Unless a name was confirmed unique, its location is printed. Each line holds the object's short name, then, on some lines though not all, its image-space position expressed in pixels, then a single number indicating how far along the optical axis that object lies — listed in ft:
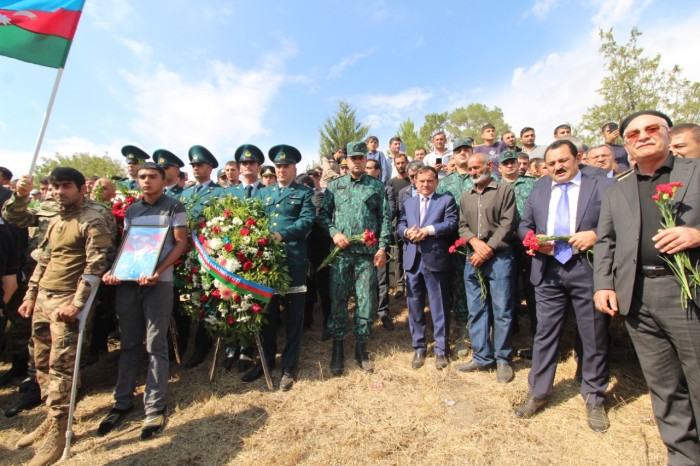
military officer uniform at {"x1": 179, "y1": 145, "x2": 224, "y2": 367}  15.65
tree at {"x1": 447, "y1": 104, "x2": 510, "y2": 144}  135.03
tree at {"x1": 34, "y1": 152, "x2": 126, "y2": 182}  131.64
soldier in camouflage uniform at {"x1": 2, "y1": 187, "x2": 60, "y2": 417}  12.91
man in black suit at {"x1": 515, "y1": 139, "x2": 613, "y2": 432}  10.98
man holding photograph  12.20
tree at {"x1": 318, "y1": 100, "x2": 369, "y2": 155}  108.78
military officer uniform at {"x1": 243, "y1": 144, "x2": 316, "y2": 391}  14.66
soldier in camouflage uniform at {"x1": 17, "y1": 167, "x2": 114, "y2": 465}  11.14
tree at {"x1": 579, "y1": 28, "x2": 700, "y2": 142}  55.93
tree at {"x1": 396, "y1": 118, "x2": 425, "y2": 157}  120.75
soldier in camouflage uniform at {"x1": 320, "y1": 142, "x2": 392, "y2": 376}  15.34
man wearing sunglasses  8.04
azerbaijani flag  13.20
